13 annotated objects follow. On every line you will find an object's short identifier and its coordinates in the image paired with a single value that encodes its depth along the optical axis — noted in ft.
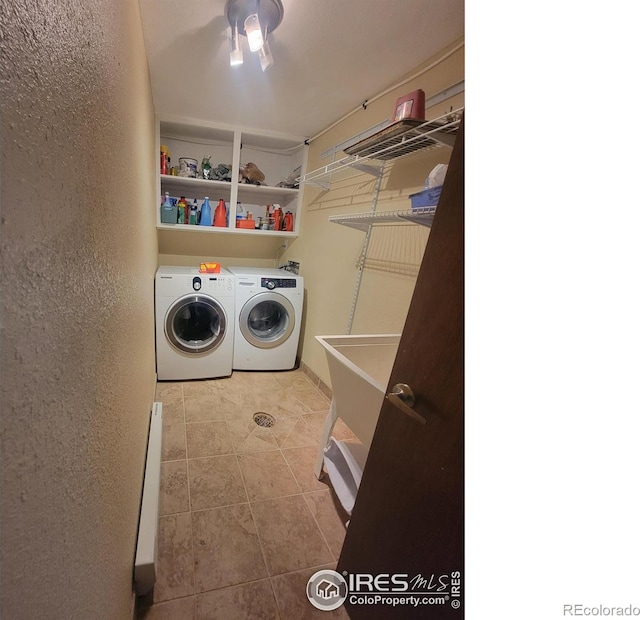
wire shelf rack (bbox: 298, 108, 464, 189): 4.19
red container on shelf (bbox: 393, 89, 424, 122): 4.69
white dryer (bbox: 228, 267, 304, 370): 9.01
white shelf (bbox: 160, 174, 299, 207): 9.29
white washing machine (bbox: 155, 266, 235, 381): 8.09
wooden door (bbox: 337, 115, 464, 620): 2.21
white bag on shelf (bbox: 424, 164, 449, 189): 4.14
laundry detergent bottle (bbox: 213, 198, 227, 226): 9.72
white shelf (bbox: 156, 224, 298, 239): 9.30
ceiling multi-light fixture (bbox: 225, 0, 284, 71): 4.20
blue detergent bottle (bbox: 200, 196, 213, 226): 9.59
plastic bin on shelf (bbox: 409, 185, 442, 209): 4.18
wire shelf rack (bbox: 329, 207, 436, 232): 4.34
